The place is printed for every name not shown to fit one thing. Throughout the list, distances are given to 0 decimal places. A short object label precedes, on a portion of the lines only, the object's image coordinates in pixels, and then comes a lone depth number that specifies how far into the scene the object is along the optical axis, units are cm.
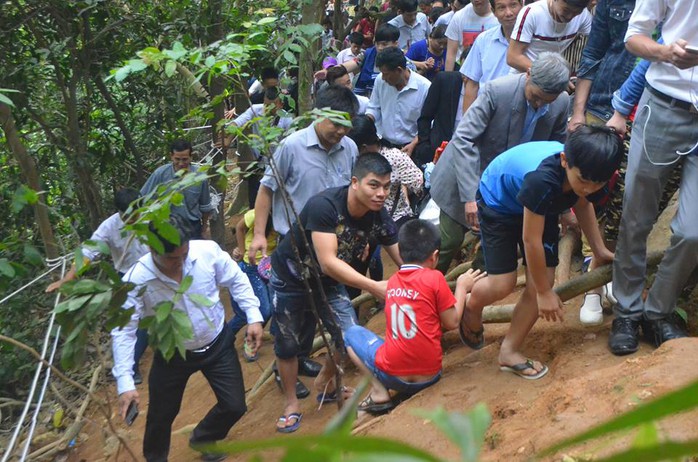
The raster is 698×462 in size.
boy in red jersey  428
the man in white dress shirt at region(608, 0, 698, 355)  371
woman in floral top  605
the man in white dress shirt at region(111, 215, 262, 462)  441
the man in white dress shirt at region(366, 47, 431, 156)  683
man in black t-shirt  453
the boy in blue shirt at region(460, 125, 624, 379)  353
